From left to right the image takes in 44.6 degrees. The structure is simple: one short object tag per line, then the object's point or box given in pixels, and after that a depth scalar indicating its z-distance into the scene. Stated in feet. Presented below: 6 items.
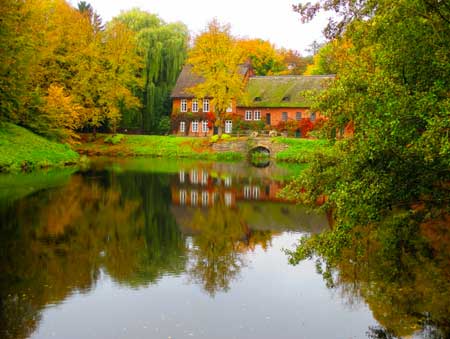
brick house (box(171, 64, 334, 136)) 199.41
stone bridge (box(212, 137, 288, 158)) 172.96
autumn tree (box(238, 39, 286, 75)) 249.34
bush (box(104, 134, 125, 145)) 181.06
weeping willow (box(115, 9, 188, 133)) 196.75
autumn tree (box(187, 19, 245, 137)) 173.06
